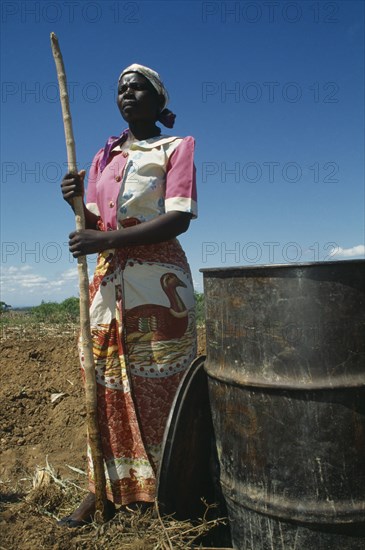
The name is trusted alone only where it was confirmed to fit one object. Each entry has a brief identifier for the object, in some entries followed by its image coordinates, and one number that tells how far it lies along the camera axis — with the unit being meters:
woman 2.28
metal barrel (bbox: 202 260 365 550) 1.78
